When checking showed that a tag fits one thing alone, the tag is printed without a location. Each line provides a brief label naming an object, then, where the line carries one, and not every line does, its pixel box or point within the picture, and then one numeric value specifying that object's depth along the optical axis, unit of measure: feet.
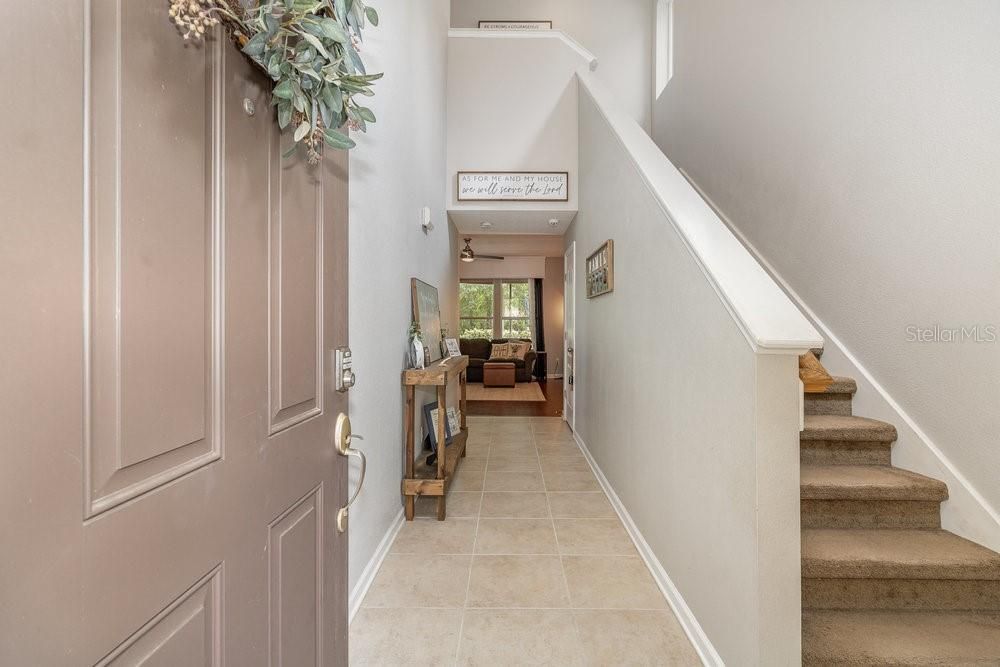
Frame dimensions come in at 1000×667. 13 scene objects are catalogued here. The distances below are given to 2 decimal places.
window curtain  33.12
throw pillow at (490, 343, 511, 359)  30.58
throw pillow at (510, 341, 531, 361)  30.45
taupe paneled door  1.29
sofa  29.22
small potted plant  8.43
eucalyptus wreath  2.04
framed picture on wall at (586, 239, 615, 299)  9.07
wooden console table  8.06
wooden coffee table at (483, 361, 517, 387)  26.99
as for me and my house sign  13.34
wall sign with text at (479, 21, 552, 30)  19.01
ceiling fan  21.41
